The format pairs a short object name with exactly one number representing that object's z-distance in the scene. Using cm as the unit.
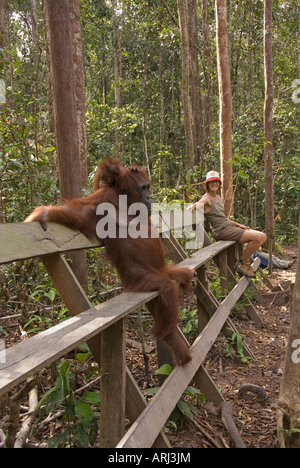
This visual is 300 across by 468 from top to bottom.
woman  472
